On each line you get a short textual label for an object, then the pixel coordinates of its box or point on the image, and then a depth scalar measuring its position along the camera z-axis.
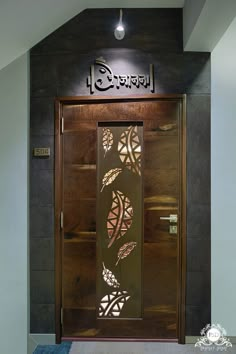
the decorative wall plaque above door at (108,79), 2.65
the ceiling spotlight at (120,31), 2.54
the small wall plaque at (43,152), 2.68
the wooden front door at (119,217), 2.66
